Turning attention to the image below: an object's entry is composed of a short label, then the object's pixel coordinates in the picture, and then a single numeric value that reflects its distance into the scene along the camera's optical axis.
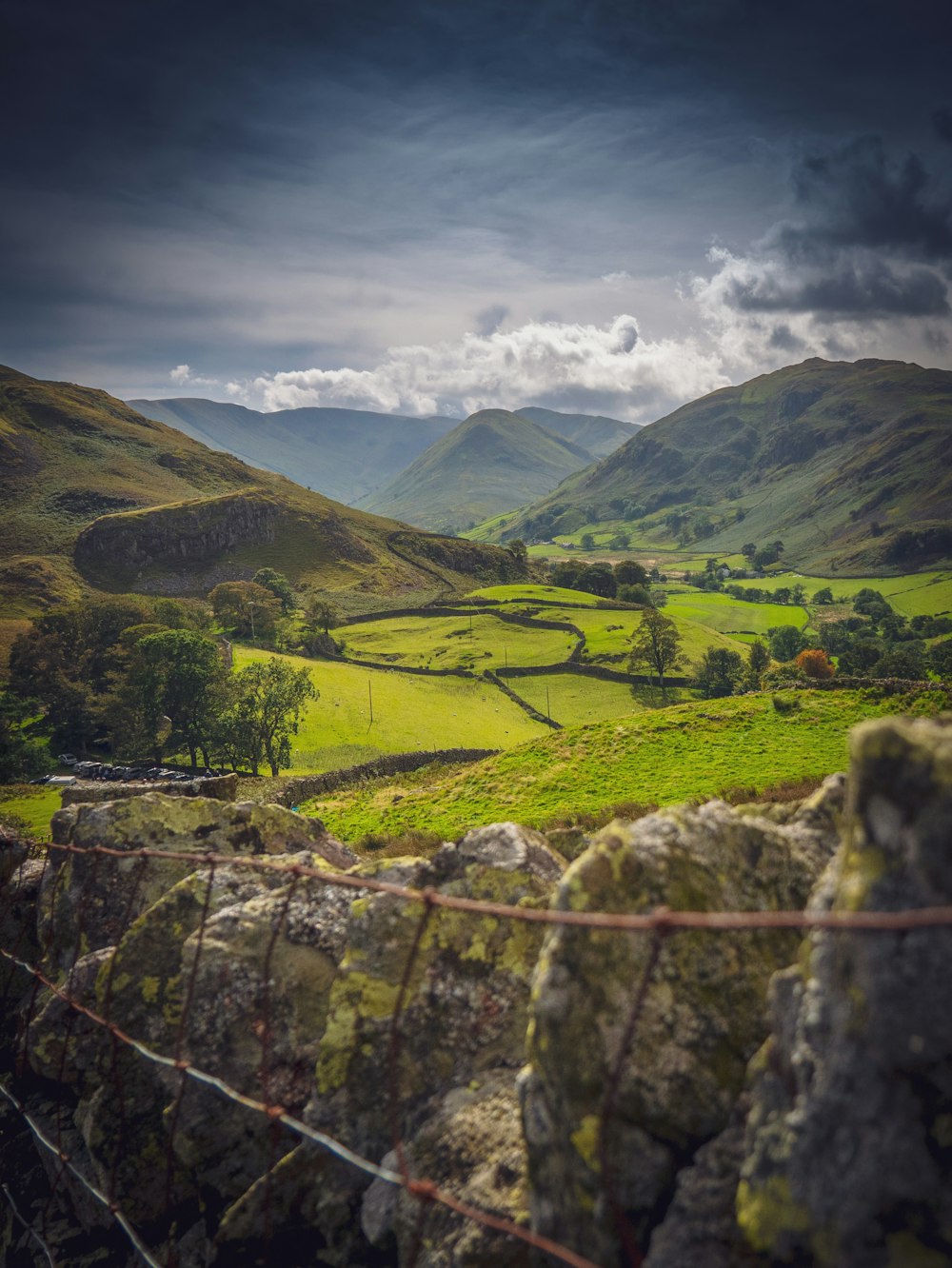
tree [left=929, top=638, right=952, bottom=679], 104.19
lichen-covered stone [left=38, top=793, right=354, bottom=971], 11.42
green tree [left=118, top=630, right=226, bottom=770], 70.25
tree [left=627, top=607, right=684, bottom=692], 98.50
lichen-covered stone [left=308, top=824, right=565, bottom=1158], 7.13
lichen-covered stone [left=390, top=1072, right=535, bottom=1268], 5.59
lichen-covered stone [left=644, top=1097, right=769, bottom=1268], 4.49
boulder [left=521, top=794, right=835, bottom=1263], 4.97
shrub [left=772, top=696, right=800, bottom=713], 43.38
